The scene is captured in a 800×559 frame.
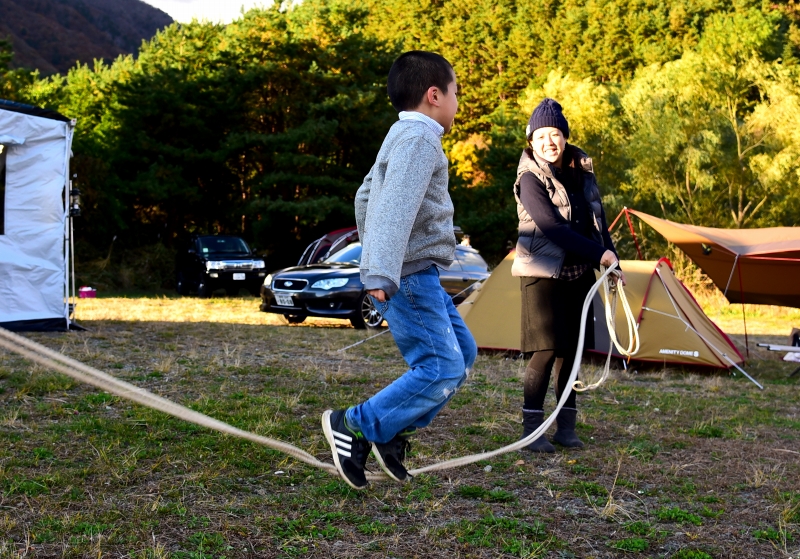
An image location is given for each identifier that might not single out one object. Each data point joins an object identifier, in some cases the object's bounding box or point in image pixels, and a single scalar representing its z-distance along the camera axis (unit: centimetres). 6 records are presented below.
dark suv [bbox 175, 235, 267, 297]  1967
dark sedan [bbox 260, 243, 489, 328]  1192
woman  452
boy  306
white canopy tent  956
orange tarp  879
